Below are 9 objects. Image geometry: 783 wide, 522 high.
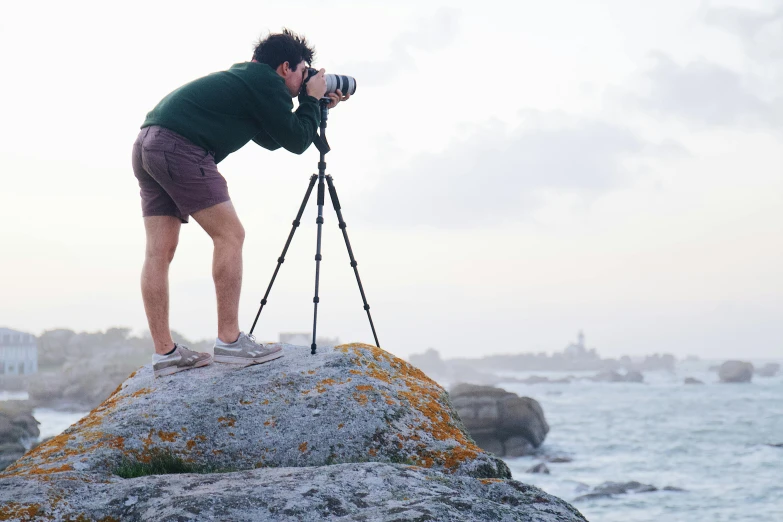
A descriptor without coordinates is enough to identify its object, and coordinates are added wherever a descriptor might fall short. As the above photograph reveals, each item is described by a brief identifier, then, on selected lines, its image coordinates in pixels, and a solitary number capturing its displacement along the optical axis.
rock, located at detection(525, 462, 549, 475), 33.83
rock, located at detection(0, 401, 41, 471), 27.88
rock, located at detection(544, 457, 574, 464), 38.12
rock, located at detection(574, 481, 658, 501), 27.48
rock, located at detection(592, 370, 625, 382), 160.12
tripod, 6.08
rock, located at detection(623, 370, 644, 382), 151.23
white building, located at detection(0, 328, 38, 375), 87.68
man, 5.50
